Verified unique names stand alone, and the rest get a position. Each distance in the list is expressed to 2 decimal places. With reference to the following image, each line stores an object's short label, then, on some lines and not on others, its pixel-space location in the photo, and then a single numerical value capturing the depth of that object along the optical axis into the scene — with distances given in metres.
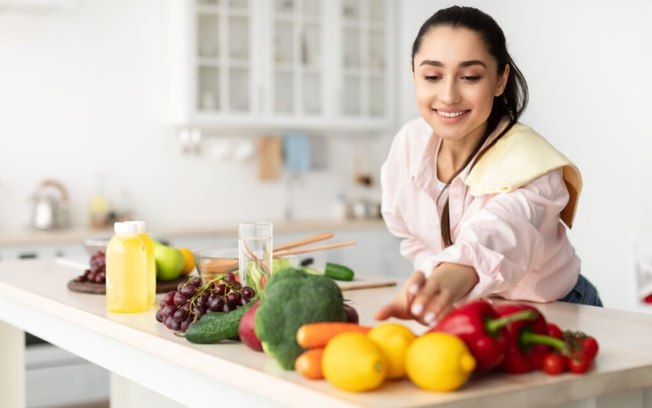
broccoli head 1.27
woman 1.46
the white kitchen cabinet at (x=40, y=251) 4.40
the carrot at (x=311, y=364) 1.20
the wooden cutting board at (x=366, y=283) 2.26
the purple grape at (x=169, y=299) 1.68
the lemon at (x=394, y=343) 1.17
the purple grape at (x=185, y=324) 1.59
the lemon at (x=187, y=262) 2.30
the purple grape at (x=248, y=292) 1.61
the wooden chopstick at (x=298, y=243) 2.11
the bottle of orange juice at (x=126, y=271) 1.80
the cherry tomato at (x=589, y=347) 1.24
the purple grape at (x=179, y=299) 1.64
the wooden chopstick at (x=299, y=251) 2.13
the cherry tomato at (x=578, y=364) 1.22
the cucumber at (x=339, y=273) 2.36
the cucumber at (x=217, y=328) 1.46
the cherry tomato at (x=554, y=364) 1.22
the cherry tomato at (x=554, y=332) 1.27
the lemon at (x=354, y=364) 1.11
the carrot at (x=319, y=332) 1.23
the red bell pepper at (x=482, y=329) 1.16
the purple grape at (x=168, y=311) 1.64
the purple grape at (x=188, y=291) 1.64
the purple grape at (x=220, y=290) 1.61
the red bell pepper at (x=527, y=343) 1.21
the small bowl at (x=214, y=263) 2.05
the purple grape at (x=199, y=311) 1.57
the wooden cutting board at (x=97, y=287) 2.10
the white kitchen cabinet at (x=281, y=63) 5.29
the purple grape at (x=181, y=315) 1.59
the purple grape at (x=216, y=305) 1.56
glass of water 1.76
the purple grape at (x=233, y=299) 1.57
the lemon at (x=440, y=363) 1.11
